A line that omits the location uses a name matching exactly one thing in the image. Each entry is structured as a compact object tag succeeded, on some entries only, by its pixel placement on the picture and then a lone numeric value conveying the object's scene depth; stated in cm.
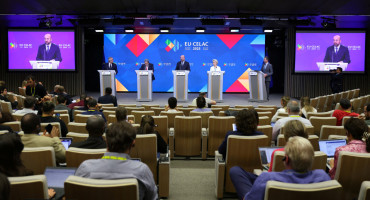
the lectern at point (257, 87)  1314
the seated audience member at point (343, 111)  631
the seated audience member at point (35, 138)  364
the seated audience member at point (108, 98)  911
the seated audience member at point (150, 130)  459
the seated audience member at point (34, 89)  979
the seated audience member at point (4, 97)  903
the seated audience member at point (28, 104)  595
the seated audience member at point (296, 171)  254
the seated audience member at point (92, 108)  629
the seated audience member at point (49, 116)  523
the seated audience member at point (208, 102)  888
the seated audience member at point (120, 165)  257
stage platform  1308
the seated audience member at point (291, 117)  521
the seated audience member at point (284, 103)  696
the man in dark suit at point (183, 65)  1369
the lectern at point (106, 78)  1275
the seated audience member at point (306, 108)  705
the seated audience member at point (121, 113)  528
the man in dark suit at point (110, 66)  1368
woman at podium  1297
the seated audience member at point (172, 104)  706
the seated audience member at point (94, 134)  377
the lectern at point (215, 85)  1286
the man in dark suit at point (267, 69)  1346
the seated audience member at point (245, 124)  422
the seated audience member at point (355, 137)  366
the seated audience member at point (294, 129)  351
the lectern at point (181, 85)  1273
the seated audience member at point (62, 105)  711
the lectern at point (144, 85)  1278
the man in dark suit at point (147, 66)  1378
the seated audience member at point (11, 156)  249
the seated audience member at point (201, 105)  705
